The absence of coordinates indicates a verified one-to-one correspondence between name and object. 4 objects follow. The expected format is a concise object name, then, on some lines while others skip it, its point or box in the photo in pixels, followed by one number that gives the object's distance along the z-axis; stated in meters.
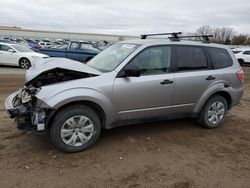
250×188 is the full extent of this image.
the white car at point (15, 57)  10.83
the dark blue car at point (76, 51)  11.37
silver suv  2.91
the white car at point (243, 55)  16.69
